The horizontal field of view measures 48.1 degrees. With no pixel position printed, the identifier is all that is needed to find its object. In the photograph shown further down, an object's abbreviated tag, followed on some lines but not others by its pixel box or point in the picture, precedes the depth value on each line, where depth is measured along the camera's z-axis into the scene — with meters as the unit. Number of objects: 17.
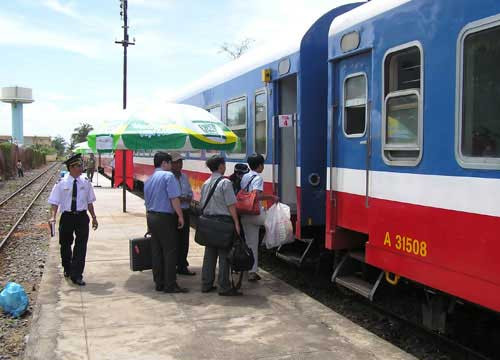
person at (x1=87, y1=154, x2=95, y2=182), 29.42
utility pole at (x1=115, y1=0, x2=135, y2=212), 15.53
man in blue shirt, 6.53
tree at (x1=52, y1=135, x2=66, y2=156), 179.12
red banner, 19.97
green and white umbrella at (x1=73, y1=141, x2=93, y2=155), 28.26
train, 3.88
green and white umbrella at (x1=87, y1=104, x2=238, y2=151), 7.13
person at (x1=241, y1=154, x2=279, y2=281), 6.74
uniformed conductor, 6.97
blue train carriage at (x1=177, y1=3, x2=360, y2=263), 6.81
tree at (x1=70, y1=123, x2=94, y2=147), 128.18
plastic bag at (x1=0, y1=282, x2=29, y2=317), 6.26
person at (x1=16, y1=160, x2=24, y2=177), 43.22
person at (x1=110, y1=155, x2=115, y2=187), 27.52
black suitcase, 7.16
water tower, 139.75
